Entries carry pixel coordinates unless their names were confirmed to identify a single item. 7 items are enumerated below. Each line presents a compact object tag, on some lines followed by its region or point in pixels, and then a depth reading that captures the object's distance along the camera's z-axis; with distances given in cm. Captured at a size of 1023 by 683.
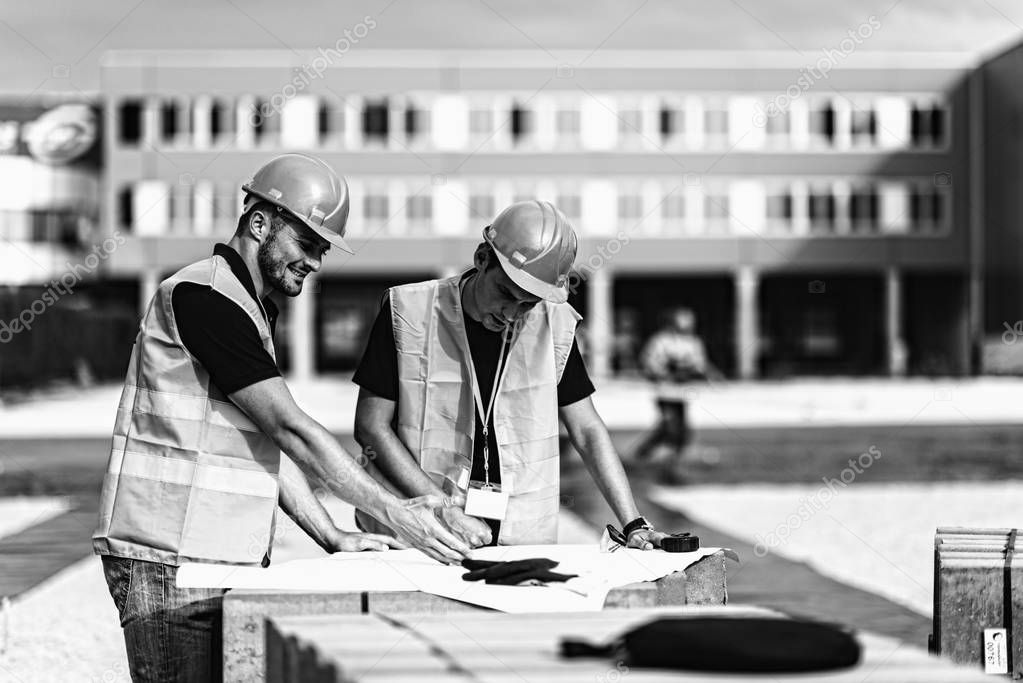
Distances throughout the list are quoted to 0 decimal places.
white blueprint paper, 351
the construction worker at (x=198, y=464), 385
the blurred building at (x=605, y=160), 5609
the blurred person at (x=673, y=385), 1722
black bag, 255
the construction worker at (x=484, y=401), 483
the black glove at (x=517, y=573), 366
